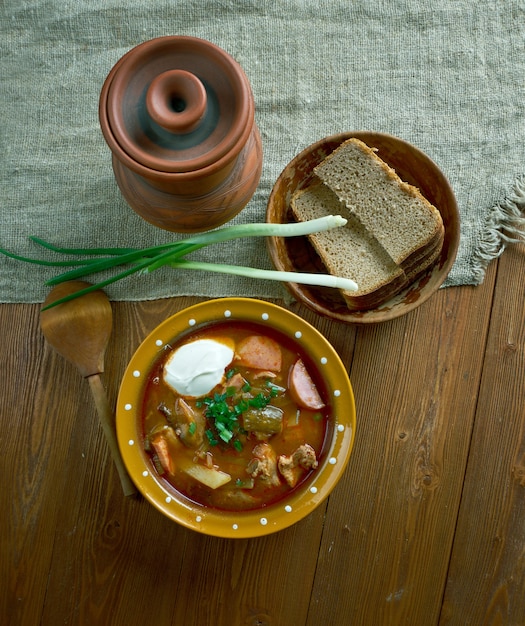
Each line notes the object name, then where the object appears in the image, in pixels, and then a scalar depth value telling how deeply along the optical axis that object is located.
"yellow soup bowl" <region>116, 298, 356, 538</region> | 0.62
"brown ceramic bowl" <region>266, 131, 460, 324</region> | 0.63
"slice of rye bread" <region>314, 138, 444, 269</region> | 0.63
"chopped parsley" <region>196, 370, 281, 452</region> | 0.62
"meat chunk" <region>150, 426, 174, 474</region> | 0.63
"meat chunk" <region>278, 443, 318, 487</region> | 0.63
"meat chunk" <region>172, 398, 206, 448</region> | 0.63
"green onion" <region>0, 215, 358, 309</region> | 0.61
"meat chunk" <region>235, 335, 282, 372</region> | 0.64
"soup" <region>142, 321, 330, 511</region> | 0.63
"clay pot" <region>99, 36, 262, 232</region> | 0.51
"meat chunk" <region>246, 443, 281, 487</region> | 0.62
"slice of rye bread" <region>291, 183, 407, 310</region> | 0.64
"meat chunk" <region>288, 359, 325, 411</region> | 0.63
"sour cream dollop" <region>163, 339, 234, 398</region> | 0.63
